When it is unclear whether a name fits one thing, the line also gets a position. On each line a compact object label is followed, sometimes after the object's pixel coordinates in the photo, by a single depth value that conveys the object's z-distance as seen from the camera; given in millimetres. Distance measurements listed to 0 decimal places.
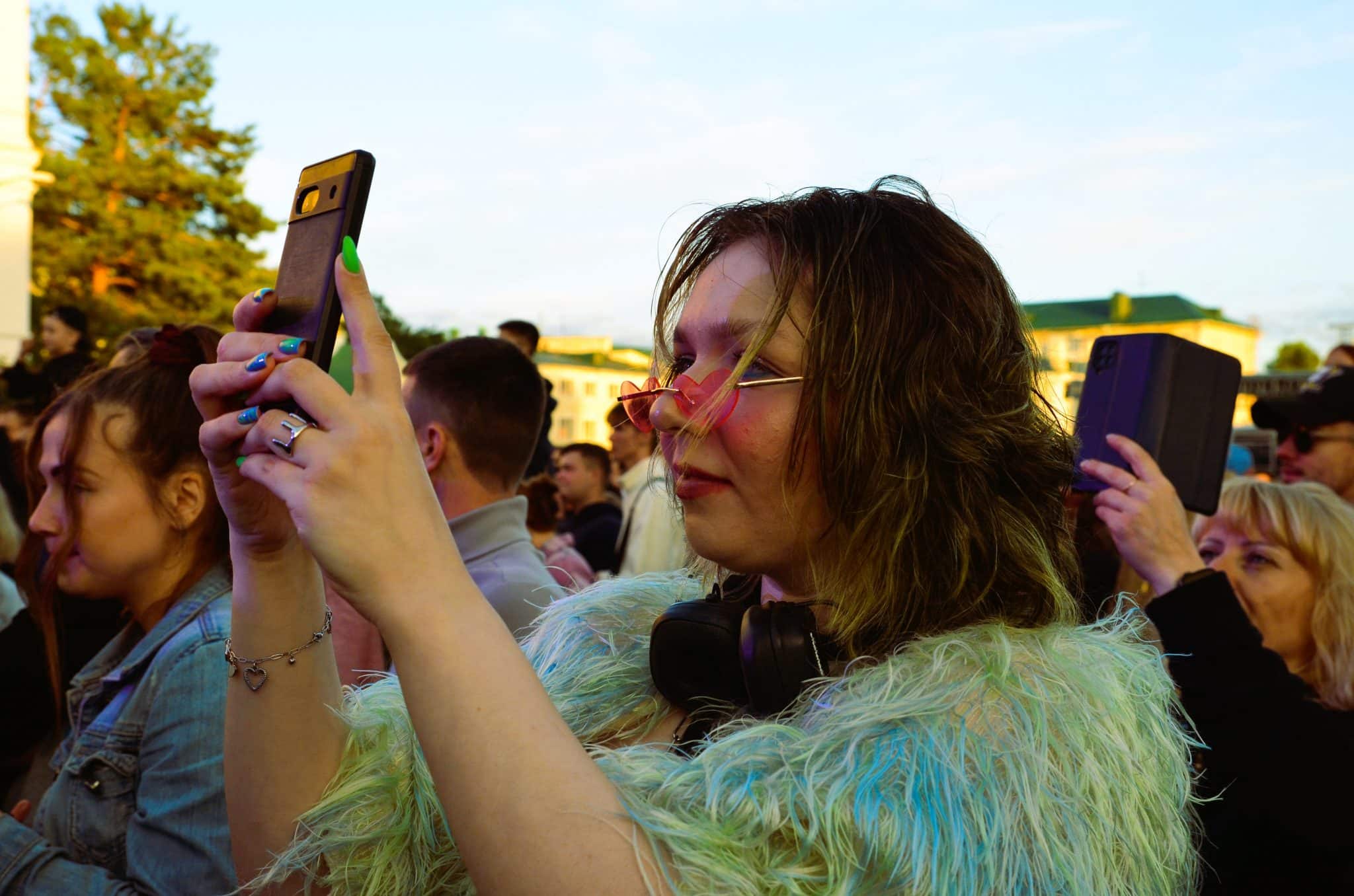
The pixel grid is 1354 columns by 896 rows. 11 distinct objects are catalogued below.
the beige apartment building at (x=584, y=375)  54031
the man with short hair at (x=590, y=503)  7594
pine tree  27828
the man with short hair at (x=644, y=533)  6051
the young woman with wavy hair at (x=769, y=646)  1087
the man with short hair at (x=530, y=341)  6355
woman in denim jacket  1920
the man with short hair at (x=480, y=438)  3365
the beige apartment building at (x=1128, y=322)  62750
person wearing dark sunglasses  4234
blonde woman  2172
